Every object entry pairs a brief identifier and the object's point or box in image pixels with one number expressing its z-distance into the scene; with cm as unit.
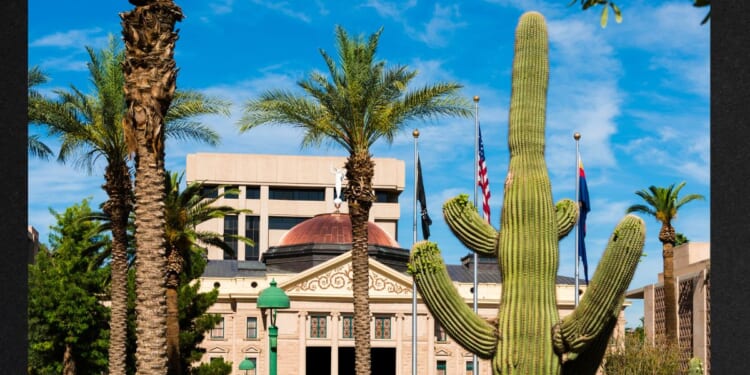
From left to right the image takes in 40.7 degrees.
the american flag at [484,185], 3501
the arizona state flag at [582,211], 3706
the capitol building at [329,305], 7106
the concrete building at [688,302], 4870
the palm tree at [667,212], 4720
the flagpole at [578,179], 3700
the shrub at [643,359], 4559
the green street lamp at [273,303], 2362
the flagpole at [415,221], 3759
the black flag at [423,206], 3766
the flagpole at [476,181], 3606
